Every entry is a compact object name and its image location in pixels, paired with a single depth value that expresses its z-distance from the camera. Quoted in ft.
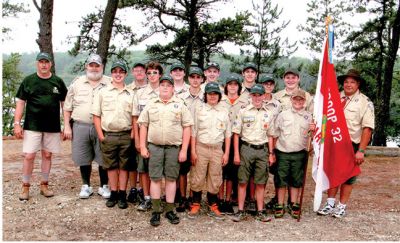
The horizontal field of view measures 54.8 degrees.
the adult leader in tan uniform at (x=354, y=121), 16.48
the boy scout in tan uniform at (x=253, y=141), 16.05
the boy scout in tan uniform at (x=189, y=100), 16.47
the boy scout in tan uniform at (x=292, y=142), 16.40
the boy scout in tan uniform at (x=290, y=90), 17.17
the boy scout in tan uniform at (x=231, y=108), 16.65
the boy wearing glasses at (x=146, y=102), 16.25
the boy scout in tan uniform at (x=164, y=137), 15.20
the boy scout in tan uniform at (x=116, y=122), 16.14
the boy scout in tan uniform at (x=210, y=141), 15.78
